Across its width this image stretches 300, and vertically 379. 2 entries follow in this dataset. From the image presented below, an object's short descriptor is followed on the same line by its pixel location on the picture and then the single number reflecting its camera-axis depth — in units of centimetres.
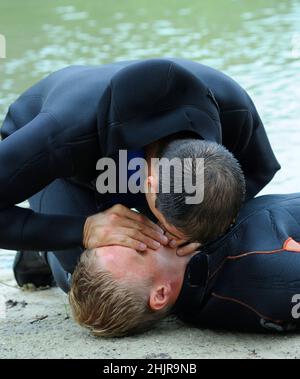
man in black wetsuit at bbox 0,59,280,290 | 516
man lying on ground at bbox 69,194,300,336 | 525
